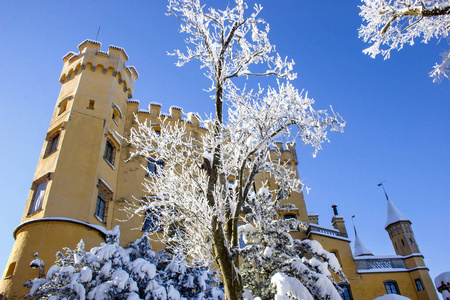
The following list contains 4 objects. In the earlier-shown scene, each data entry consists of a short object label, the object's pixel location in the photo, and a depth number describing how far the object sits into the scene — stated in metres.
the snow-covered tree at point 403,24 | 7.72
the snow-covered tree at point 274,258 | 9.52
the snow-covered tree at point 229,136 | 7.06
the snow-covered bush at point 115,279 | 8.93
